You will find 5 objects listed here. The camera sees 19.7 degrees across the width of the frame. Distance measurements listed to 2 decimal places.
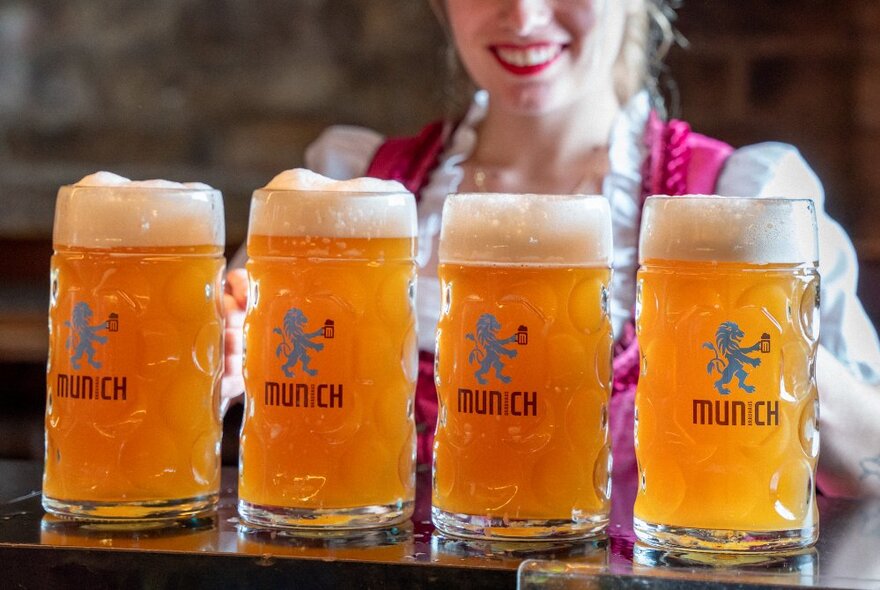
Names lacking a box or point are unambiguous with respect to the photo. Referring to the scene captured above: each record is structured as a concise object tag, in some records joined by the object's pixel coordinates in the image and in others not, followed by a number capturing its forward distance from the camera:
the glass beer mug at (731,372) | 1.38
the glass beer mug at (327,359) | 1.43
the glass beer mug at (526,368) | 1.40
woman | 2.16
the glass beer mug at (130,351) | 1.45
